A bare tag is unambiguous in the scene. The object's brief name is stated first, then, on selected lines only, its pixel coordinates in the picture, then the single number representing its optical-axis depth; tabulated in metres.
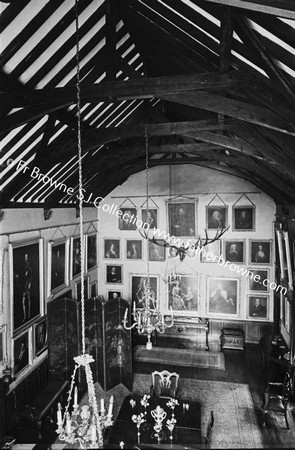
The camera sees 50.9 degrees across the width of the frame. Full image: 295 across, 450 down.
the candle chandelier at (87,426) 3.36
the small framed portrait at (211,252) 12.82
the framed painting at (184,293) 13.11
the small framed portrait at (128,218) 13.66
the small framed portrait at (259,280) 12.48
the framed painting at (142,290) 13.60
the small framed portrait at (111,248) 13.95
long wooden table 6.04
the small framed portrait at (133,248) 13.69
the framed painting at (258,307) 12.55
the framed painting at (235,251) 12.59
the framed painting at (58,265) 9.78
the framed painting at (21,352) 8.04
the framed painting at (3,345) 7.49
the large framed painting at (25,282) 7.91
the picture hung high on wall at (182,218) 12.95
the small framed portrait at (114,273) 13.99
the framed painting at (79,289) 11.88
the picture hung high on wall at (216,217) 12.70
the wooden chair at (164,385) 7.91
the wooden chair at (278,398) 7.46
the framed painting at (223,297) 12.79
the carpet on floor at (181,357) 11.02
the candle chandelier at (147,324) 6.26
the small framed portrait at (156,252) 13.41
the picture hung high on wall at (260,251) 12.38
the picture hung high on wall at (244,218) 12.45
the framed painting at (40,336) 9.04
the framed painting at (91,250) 13.02
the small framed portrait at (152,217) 13.34
